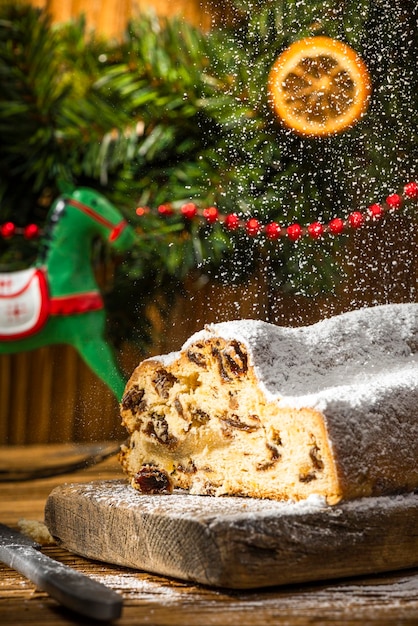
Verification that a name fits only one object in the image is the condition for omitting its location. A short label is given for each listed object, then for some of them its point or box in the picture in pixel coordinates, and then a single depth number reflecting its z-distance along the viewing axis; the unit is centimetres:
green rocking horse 113
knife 66
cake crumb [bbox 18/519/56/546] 84
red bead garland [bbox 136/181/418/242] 85
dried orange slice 85
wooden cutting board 70
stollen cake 74
